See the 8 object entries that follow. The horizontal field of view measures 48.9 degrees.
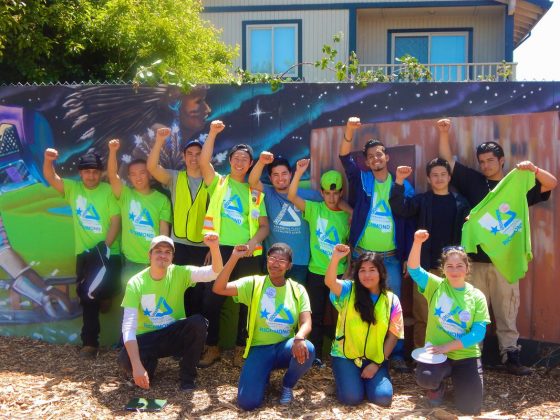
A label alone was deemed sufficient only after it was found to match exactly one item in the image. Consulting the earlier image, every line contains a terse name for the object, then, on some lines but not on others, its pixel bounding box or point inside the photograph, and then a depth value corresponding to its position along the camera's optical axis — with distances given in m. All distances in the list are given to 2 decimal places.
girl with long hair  4.26
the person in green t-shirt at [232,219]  4.87
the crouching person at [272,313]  4.26
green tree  6.56
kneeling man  4.42
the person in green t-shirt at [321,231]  4.90
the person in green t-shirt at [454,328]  4.12
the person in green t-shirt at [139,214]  5.14
